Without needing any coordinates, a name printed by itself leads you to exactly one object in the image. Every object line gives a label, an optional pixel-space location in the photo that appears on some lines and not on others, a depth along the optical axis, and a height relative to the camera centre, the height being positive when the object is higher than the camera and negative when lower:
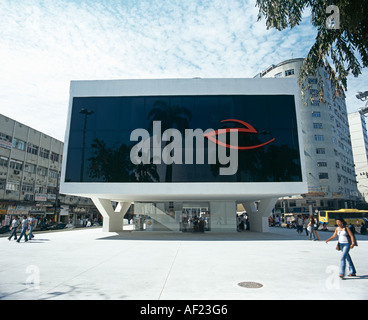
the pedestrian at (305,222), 21.45 -0.97
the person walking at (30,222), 18.67 -0.95
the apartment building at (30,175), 40.62 +5.66
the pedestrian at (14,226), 18.72 -1.24
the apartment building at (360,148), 90.94 +22.20
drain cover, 6.80 -1.95
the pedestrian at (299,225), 23.86 -1.33
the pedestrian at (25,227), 17.91 -1.25
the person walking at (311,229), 18.86 -1.35
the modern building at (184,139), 20.92 +5.70
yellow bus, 35.72 -0.70
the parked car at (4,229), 25.68 -2.05
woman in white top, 7.62 -1.00
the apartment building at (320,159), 57.59 +11.55
